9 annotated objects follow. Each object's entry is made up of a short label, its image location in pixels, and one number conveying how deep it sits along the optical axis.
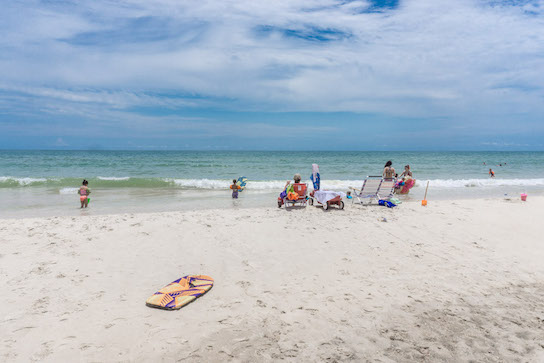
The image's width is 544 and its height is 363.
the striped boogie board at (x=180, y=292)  3.95
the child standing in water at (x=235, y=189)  12.49
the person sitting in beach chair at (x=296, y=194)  9.86
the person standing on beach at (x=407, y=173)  14.22
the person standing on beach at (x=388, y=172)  12.17
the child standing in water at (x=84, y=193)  10.70
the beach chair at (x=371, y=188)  10.58
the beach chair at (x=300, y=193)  9.86
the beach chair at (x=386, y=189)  10.70
